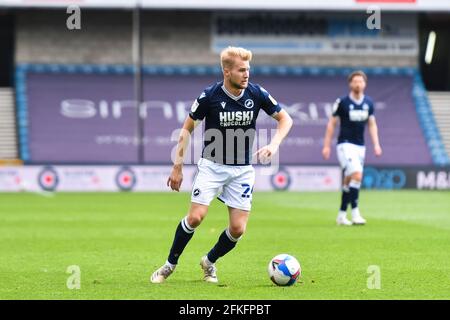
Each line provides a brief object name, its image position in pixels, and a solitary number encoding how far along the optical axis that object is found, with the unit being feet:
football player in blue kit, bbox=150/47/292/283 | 60.03
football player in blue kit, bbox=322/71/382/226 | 107.96
